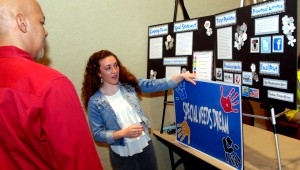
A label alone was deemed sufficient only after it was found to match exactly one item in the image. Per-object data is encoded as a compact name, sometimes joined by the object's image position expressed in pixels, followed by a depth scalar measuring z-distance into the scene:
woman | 1.79
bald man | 0.83
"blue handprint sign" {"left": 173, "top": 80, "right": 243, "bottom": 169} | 1.50
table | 1.70
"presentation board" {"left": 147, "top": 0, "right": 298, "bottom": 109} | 1.33
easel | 1.42
